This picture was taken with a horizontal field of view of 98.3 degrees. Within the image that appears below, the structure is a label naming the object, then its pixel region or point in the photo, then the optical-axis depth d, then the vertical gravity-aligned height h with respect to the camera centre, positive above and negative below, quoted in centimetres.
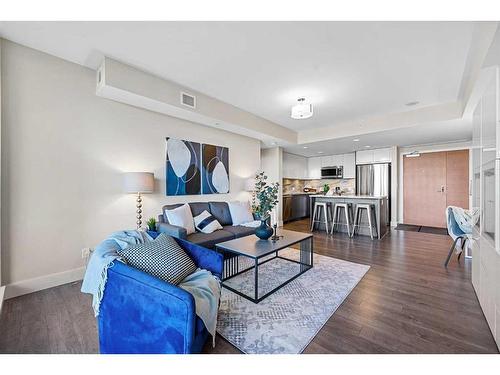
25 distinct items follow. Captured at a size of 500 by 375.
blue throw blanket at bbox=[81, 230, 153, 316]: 138 -51
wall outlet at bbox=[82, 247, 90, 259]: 273 -83
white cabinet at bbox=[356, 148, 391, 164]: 641 +97
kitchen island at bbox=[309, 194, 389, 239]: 475 -47
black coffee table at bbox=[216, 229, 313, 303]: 227 -69
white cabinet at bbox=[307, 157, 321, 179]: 823 +79
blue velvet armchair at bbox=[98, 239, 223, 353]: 111 -72
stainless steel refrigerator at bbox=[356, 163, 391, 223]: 641 +23
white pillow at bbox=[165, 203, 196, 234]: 308 -44
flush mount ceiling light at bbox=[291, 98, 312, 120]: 324 +116
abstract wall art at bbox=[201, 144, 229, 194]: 421 +37
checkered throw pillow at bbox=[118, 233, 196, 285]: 149 -52
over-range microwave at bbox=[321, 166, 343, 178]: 754 +56
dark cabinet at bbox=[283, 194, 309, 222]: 700 -66
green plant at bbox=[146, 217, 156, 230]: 300 -51
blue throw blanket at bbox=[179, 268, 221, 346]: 136 -72
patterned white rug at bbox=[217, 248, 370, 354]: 158 -112
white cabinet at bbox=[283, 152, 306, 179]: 733 +77
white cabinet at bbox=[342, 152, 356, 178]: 724 +77
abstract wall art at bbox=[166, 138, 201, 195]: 368 +36
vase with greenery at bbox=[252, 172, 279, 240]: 270 -24
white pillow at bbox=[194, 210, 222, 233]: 334 -56
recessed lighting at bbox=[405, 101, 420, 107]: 379 +150
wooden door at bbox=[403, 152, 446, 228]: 584 -4
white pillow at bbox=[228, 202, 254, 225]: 393 -47
